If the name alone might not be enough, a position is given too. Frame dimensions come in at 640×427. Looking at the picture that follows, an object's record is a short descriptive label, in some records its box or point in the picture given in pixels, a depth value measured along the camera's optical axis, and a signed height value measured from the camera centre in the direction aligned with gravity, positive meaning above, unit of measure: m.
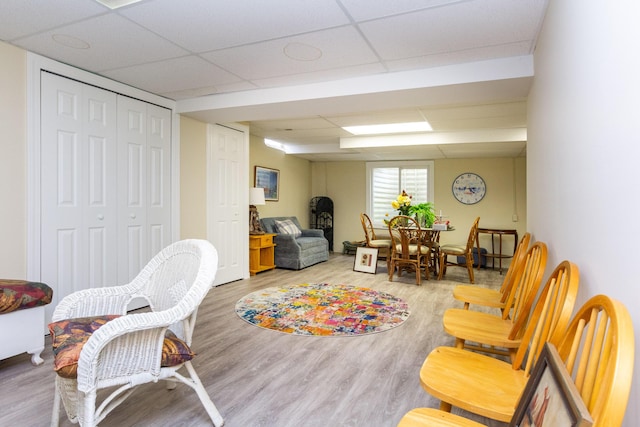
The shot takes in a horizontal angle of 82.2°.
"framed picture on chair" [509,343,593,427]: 0.70 -0.42
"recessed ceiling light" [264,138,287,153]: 6.71 +1.20
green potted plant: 5.52 -0.05
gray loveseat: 6.04 -0.70
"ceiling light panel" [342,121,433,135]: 5.17 +1.18
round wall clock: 7.21 +0.43
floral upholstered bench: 2.29 -0.72
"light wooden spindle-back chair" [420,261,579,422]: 1.19 -0.63
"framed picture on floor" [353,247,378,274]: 5.96 -0.85
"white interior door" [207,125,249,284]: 4.69 +0.11
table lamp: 5.67 -0.01
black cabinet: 8.30 -0.16
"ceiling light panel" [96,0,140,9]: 2.15 +1.20
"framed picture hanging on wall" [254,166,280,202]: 6.47 +0.49
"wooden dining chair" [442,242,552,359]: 1.67 -0.61
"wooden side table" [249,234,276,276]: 5.59 -0.72
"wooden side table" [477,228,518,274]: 6.49 -0.55
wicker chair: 1.48 -0.55
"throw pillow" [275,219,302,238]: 6.47 -0.36
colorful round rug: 3.25 -1.05
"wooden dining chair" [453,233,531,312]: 2.37 -0.59
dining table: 5.37 -0.51
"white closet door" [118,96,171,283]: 3.60 +0.24
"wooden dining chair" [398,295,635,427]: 0.64 -0.31
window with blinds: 7.67 +0.54
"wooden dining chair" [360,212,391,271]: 5.94 -0.58
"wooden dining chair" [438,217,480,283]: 5.34 -0.65
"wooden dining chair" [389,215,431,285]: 5.14 -0.59
